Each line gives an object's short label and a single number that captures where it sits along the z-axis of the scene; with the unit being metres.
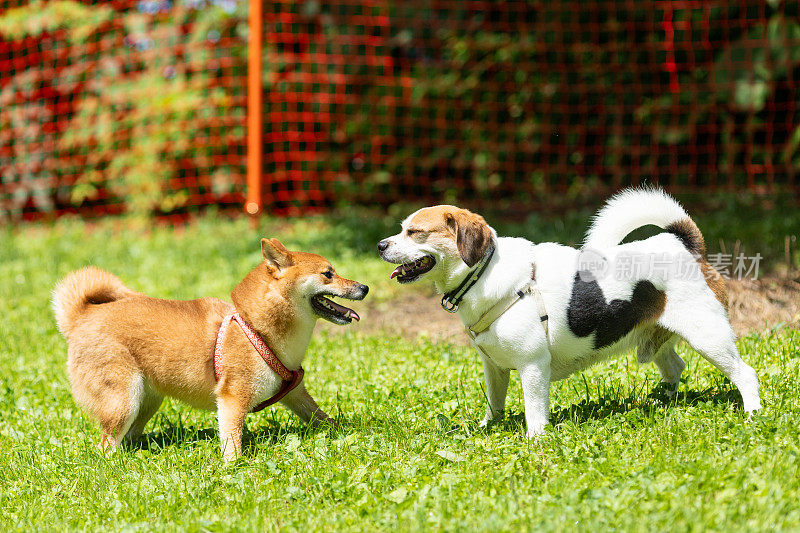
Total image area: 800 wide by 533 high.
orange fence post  18.89
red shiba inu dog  8.29
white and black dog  7.60
